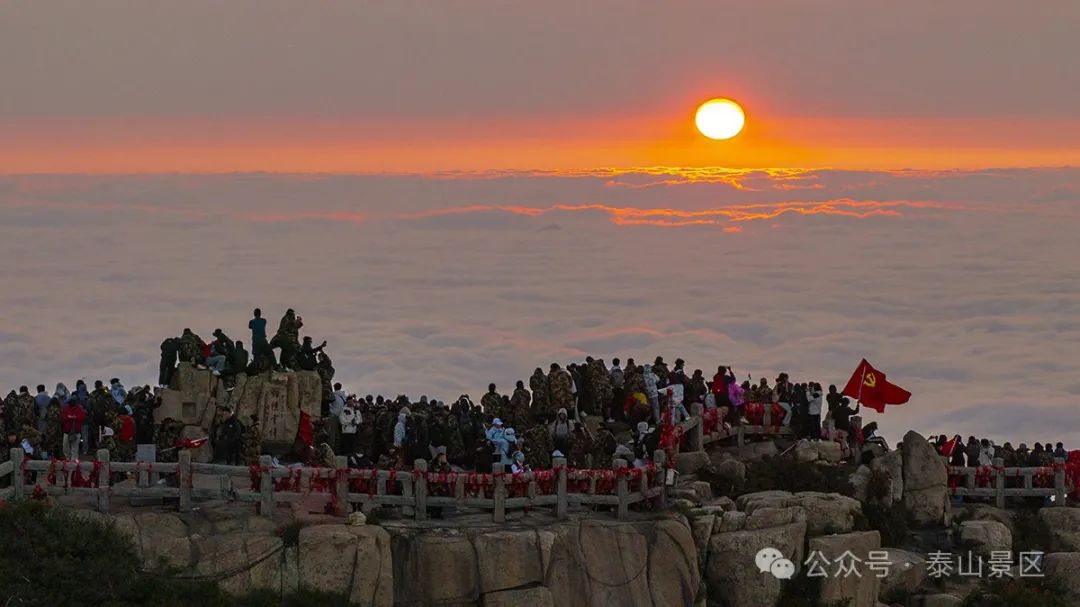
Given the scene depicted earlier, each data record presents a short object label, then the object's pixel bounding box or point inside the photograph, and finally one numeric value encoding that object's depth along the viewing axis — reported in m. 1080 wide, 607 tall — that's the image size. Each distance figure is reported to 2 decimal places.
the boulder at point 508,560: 57.47
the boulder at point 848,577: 62.00
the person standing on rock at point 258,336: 63.59
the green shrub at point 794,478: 65.00
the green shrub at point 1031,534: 65.94
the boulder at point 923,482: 66.25
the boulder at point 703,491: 62.87
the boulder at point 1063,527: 66.06
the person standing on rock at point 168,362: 63.38
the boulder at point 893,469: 65.94
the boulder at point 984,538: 65.06
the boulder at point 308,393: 63.06
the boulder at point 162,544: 56.41
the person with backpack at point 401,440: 60.28
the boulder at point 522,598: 57.31
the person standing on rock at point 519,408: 63.38
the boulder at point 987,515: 66.62
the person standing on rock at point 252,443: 60.19
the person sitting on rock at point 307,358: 63.84
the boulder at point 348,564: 56.59
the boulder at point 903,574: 63.50
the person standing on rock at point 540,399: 64.62
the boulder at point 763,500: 62.47
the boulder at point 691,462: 65.00
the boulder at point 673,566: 59.72
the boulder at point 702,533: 60.88
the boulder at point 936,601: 63.41
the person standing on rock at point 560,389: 64.81
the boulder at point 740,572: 61.03
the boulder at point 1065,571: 64.50
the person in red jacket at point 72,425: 60.22
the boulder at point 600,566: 58.53
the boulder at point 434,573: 57.22
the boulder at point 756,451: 67.31
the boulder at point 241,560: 56.31
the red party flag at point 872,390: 68.25
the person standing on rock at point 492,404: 62.34
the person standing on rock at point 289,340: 63.50
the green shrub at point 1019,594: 63.28
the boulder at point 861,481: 65.19
